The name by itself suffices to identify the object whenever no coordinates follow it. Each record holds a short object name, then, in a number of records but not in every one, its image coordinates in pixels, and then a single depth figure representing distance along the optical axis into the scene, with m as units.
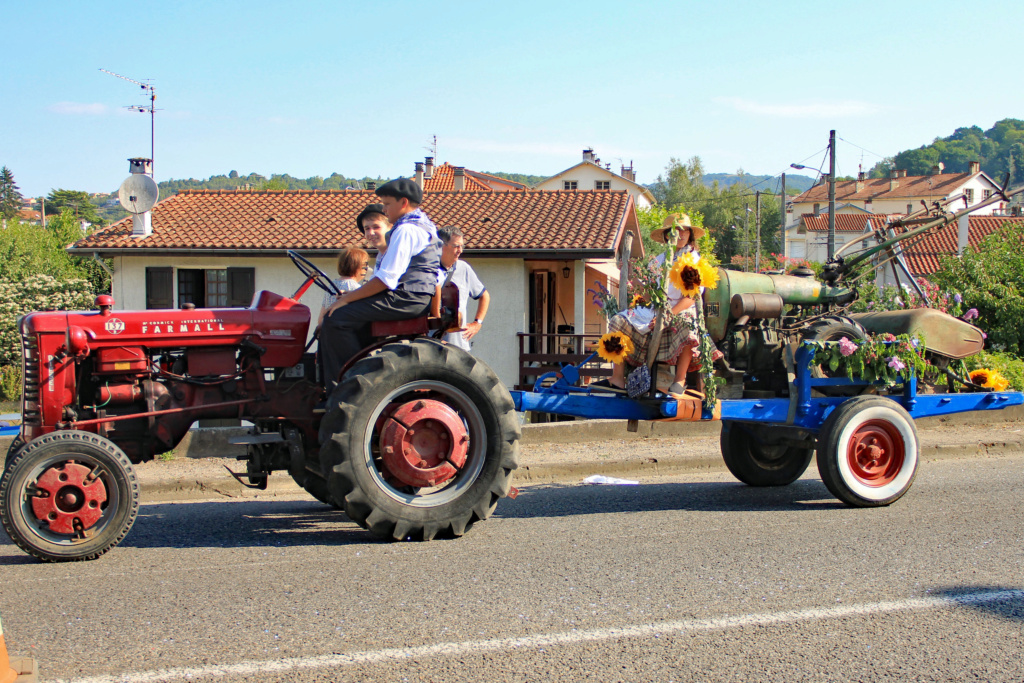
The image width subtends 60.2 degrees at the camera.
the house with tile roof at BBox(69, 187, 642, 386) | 18.62
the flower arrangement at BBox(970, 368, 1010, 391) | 7.12
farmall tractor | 4.85
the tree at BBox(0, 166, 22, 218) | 112.24
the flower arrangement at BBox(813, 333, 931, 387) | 6.45
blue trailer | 6.12
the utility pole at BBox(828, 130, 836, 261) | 31.31
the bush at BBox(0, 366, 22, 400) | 20.66
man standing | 6.89
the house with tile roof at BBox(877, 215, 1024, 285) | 37.62
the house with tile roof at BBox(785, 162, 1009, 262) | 87.66
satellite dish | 17.28
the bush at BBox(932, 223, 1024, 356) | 14.16
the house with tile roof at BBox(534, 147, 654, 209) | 78.19
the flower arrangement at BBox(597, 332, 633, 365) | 6.46
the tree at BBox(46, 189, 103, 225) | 95.50
